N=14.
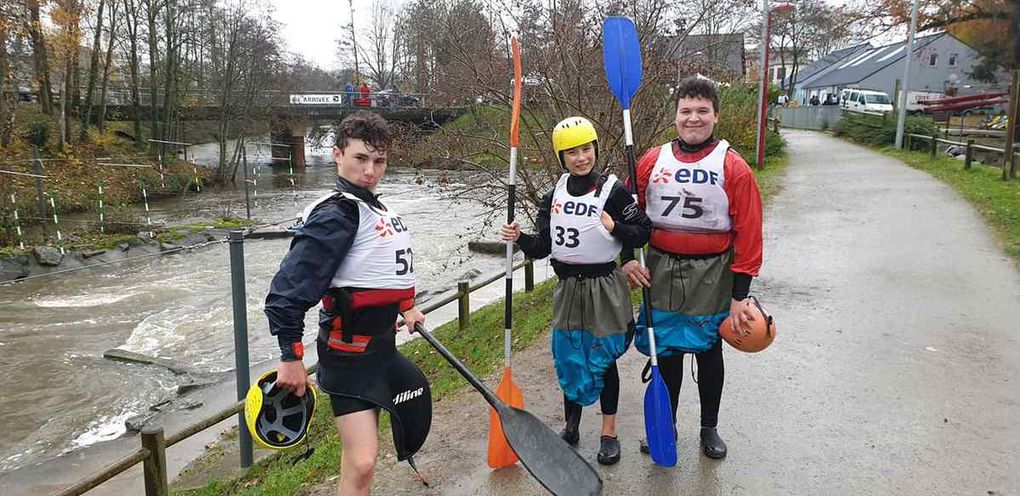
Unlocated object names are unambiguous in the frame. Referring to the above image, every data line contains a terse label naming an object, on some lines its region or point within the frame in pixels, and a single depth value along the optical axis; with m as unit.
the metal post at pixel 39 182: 12.93
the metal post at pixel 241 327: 4.02
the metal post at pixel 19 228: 12.88
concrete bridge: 27.22
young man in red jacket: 2.95
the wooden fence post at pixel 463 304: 6.71
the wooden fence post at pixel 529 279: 8.15
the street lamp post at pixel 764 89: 15.87
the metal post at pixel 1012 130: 12.19
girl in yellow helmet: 3.03
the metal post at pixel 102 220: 14.95
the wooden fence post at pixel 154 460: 3.28
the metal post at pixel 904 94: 19.16
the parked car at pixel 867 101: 32.96
